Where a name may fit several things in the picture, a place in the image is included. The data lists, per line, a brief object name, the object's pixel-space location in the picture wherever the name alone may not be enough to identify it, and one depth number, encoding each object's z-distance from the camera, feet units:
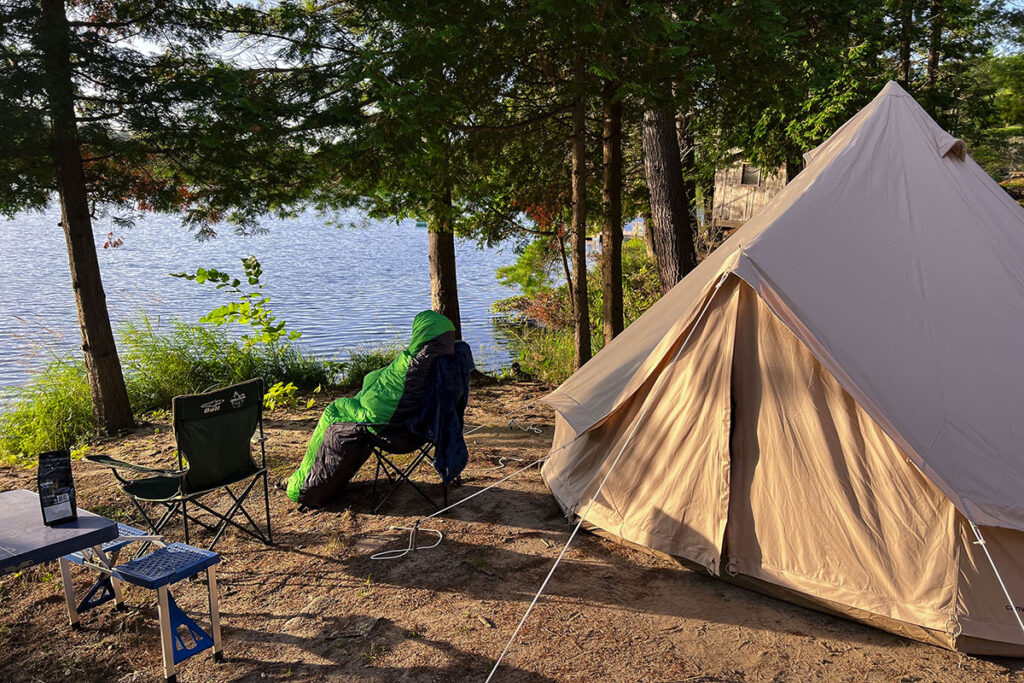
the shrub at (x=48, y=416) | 21.91
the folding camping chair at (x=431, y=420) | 14.62
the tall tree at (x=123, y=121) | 16.70
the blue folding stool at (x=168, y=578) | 9.58
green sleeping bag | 14.48
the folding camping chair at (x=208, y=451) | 12.42
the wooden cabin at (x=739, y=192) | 61.98
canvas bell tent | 10.37
